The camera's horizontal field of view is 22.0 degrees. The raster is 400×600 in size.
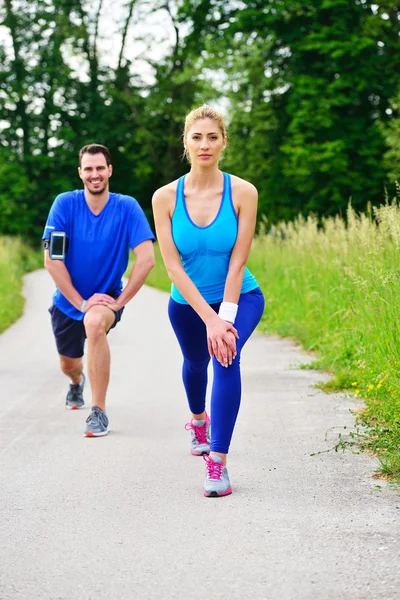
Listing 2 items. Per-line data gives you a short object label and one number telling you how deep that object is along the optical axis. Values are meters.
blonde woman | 5.30
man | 7.32
